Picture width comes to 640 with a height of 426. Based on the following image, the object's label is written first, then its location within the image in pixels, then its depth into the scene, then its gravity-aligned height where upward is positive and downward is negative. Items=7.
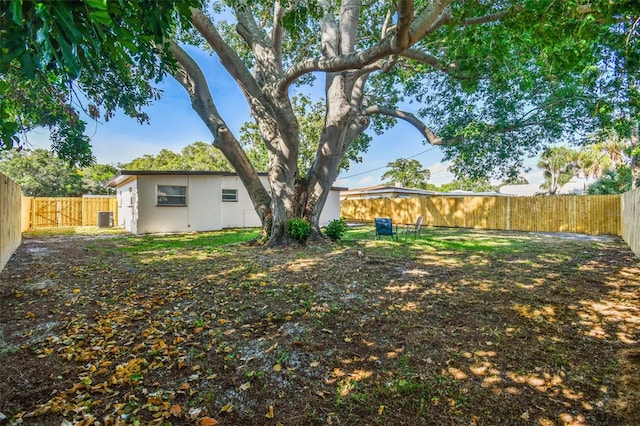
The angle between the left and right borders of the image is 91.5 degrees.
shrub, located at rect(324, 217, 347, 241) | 10.59 -0.67
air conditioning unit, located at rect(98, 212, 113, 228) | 18.05 -0.70
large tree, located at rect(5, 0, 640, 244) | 4.86 +3.19
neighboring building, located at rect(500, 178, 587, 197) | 26.75 +2.51
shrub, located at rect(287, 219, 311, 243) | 9.15 -0.56
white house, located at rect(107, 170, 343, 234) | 14.45 +0.36
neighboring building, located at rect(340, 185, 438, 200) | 25.01 +1.61
